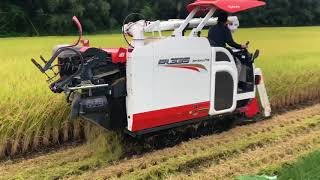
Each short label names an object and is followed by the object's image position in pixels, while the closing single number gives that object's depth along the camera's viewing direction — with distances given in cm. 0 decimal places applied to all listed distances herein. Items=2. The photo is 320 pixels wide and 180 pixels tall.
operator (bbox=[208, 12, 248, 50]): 712
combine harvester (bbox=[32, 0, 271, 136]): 559
